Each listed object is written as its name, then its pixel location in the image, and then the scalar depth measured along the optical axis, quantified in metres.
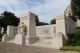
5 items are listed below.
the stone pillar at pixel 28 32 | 6.45
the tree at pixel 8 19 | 12.93
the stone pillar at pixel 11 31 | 8.33
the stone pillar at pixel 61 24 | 6.94
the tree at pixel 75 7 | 6.85
